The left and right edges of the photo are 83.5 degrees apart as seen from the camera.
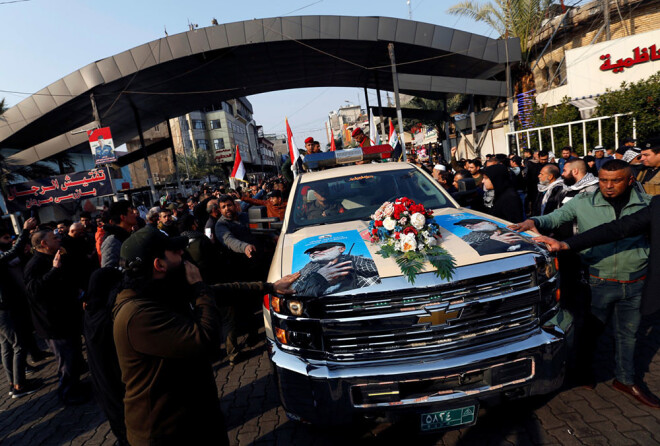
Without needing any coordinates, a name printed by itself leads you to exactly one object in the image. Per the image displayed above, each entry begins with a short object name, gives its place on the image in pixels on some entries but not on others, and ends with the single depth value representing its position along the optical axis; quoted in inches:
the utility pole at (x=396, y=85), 640.4
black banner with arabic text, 530.9
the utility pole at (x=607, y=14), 688.4
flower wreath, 95.9
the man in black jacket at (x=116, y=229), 160.4
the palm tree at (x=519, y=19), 723.4
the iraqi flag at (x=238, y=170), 414.0
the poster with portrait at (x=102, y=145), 542.6
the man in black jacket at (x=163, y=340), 67.6
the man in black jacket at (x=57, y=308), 160.6
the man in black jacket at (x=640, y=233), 101.1
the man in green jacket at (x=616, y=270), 110.5
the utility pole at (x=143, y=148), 797.9
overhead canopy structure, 671.1
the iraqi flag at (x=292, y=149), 302.2
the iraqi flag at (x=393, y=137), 422.6
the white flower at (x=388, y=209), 116.2
